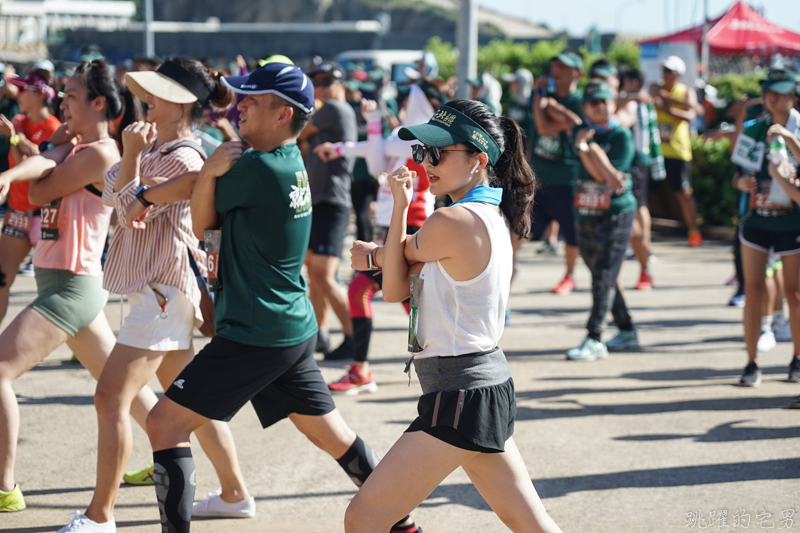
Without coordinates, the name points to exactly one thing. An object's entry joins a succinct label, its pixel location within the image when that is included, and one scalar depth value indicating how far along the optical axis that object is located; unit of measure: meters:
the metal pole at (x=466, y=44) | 18.11
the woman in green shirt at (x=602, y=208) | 13.54
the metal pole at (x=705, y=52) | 36.31
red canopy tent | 40.78
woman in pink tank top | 7.83
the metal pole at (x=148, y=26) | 38.22
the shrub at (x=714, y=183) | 25.70
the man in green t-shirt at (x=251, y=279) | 6.51
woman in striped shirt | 7.11
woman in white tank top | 5.51
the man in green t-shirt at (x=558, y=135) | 16.19
